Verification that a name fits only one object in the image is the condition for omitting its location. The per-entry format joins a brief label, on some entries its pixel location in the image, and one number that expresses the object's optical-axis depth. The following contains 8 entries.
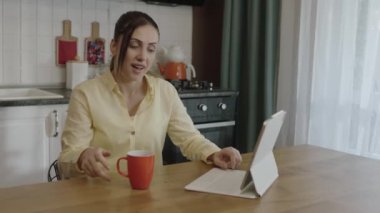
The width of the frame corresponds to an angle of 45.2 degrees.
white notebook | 1.20
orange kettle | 3.22
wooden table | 1.07
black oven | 2.94
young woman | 1.51
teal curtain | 3.12
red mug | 1.18
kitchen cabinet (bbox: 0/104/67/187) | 2.39
